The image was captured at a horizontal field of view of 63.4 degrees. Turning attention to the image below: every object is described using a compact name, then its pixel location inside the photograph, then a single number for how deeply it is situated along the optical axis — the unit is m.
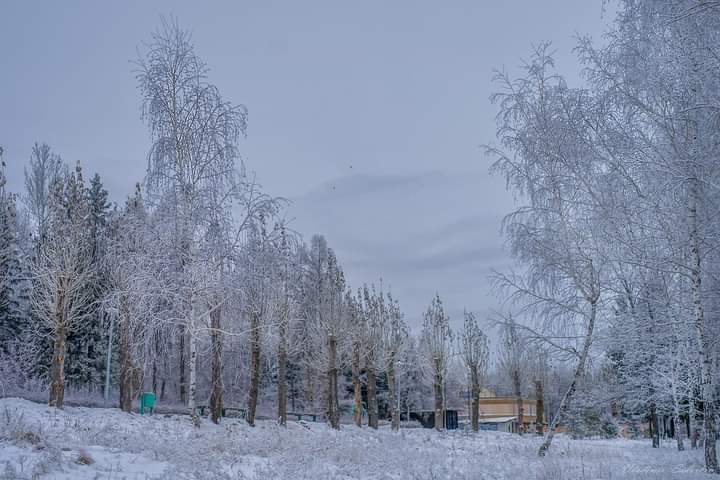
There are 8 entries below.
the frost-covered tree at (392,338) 33.36
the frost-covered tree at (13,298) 26.58
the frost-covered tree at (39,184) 31.62
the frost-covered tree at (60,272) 20.33
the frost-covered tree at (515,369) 40.25
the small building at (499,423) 56.46
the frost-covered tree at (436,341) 37.19
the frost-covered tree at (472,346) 39.28
